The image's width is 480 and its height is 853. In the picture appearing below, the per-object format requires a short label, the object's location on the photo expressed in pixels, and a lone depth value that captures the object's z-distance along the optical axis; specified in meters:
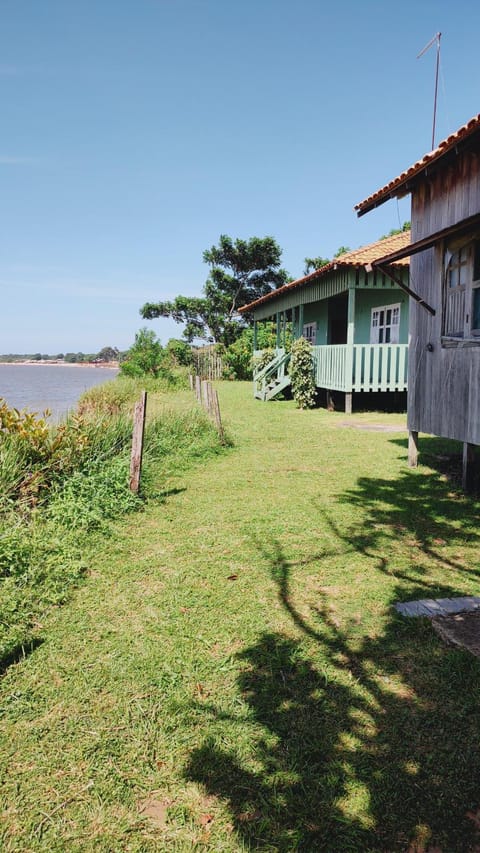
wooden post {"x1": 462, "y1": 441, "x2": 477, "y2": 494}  6.65
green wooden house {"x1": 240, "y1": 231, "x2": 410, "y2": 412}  14.16
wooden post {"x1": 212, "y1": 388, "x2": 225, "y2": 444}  9.89
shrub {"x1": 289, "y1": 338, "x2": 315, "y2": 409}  16.66
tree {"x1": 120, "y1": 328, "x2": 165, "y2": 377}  29.09
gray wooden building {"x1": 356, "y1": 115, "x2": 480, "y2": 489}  5.90
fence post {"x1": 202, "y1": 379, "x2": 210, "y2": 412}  11.02
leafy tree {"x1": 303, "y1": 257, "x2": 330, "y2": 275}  40.33
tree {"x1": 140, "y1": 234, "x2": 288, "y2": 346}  39.38
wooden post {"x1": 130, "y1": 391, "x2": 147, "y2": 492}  6.19
